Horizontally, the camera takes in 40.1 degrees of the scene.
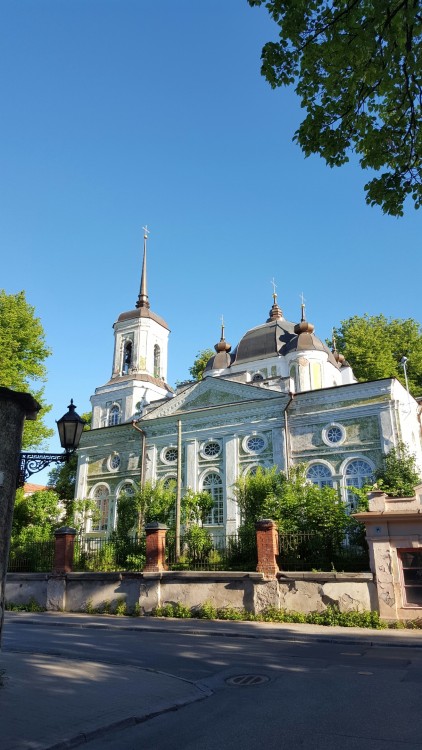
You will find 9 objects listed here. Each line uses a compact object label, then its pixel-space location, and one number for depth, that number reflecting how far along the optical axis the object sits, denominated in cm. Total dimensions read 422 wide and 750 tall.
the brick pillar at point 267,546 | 1580
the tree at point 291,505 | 1748
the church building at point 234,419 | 2589
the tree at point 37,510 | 3281
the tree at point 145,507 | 2662
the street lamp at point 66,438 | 805
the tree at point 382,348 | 4066
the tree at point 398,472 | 2220
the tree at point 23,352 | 2919
